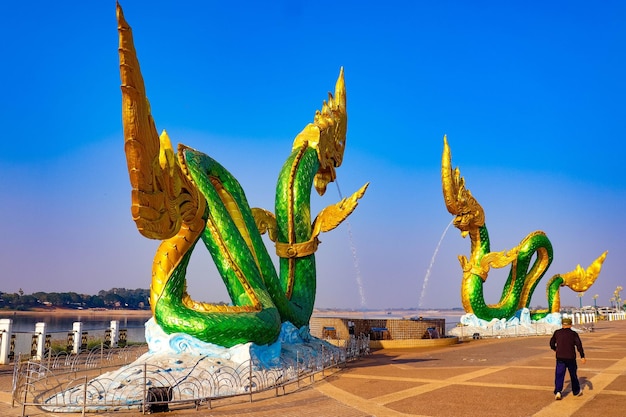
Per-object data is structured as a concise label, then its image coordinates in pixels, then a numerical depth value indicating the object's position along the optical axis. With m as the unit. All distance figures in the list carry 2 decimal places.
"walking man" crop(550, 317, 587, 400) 7.55
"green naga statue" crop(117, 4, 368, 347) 7.04
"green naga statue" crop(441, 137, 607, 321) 23.06
